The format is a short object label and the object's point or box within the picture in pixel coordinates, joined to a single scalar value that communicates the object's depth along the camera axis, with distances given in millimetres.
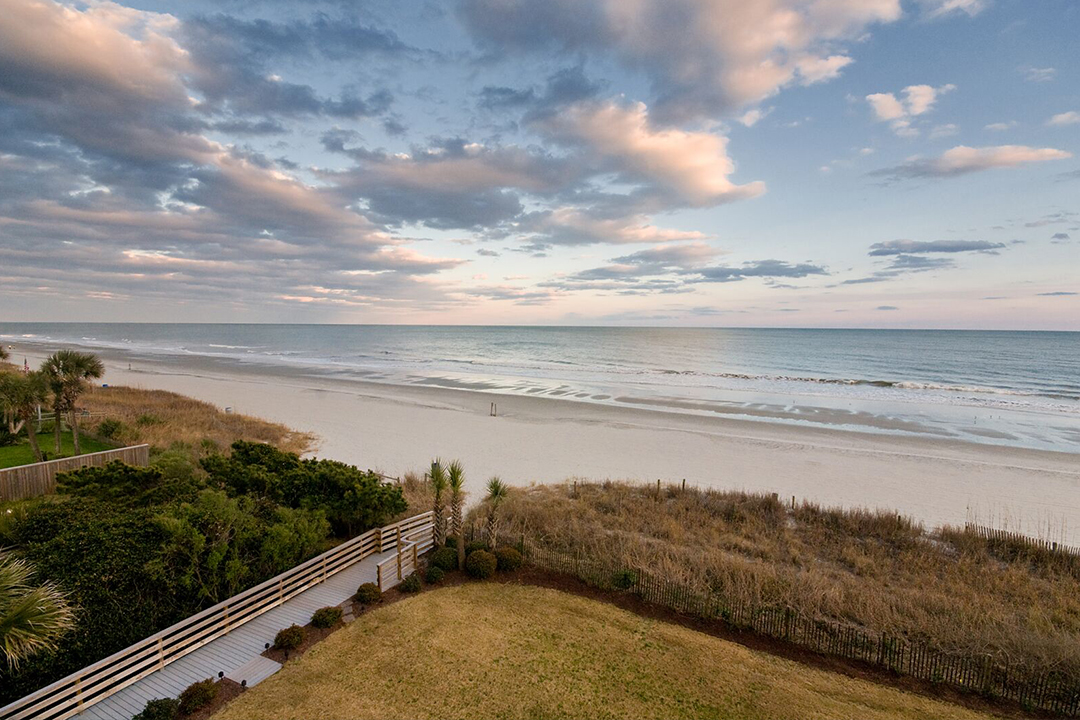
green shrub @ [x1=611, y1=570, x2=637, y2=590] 15344
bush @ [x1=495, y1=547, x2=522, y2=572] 16578
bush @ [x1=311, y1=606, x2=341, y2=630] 12875
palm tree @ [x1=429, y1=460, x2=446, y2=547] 16875
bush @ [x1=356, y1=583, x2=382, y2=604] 14195
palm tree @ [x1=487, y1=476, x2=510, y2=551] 17562
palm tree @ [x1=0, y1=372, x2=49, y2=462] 21438
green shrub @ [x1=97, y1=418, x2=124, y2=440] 27469
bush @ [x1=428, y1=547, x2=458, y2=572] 16422
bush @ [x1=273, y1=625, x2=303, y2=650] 11977
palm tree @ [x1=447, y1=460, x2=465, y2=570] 16719
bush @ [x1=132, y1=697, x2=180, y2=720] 9500
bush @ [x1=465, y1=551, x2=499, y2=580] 16062
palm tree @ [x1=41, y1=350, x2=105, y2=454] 22156
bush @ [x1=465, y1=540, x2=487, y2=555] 17328
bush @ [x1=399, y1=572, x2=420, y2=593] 15039
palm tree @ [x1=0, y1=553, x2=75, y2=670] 7492
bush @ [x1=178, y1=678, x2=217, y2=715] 9891
